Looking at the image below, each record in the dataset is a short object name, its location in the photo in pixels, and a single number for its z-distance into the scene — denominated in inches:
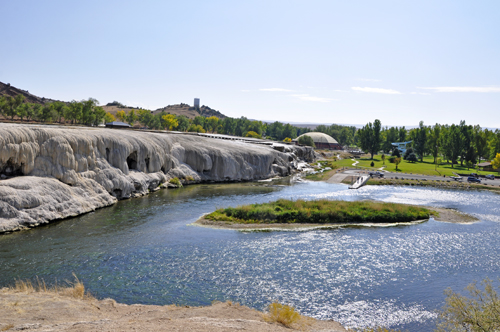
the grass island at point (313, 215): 1574.8
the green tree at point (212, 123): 7450.8
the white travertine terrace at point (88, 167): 1414.9
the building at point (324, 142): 7342.5
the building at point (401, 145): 6190.9
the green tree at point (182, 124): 6222.4
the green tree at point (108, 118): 5347.9
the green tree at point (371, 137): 5403.5
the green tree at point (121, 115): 5675.2
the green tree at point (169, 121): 5604.8
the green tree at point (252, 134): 6451.8
